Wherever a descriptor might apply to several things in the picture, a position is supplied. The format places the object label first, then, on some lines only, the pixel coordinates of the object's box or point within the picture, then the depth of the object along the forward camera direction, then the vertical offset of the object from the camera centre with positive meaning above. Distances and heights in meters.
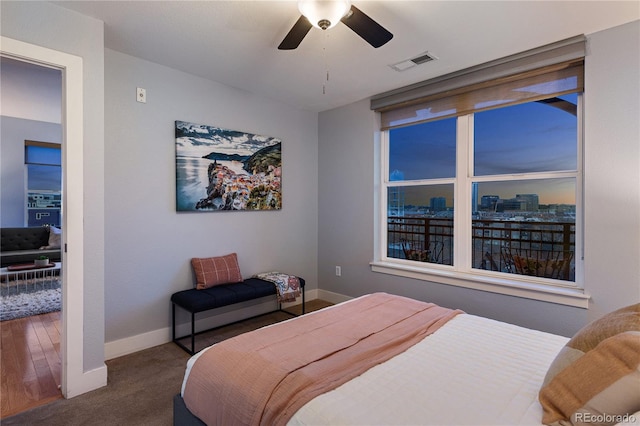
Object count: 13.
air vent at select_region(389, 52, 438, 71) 2.73 +1.30
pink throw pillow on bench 3.15 -0.62
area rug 3.76 -1.18
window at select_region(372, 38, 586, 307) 2.67 +0.30
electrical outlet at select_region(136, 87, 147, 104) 2.83 +0.99
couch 5.16 -0.62
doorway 2.41 -0.29
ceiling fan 1.72 +1.06
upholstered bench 2.81 -0.80
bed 1.09 -0.71
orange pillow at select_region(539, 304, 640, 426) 0.99 -0.55
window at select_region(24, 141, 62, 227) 6.07 +0.49
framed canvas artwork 3.13 +0.42
